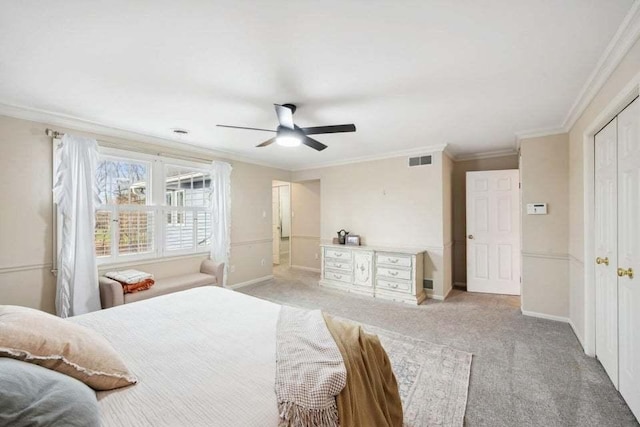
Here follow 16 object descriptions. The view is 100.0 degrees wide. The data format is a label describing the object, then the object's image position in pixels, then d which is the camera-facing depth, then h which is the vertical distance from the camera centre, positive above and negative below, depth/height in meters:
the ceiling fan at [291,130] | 2.52 +0.82
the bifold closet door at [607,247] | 2.15 -0.34
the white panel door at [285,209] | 7.40 +0.09
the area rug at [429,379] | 1.81 -1.38
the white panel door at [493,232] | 4.44 -0.38
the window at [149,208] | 3.50 +0.09
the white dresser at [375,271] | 4.15 -1.01
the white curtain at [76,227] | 3.03 -0.14
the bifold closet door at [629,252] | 1.76 -0.32
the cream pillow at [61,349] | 1.01 -0.55
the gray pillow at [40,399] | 0.74 -0.56
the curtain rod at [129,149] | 3.04 +0.91
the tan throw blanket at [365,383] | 1.24 -0.89
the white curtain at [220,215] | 4.57 -0.03
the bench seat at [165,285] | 3.10 -0.95
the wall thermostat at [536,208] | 3.52 +0.00
